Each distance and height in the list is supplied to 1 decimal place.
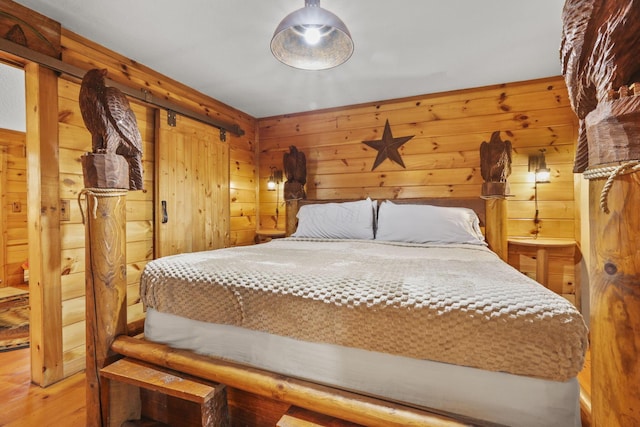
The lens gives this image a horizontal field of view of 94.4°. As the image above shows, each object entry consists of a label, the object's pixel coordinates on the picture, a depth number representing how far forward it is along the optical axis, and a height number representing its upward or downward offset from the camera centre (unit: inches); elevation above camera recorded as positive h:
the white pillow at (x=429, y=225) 86.4 -5.1
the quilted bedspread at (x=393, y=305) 30.1 -11.9
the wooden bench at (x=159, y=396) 40.6 -28.2
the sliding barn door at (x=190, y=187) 99.7 +9.0
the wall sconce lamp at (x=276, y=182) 140.1 +13.6
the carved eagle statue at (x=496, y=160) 91.0 +14.8
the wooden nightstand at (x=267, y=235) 125.0 -10.6
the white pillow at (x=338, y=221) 98.4 -4.0
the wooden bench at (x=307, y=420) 34.9 -25.4
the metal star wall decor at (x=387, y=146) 121.6 +26.2
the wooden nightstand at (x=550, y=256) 89.3 -16.6
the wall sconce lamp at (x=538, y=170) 98.2 +12.2
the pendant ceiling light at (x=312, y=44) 53.2 +33.3
